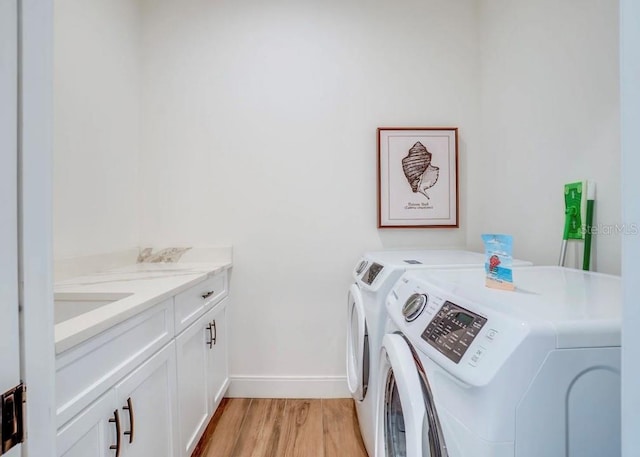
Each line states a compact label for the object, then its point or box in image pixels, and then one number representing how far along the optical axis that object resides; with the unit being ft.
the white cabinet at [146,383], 2.60
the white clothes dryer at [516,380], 1.82
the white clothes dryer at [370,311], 4.23
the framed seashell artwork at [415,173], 6.83
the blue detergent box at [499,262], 2.81
